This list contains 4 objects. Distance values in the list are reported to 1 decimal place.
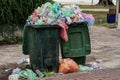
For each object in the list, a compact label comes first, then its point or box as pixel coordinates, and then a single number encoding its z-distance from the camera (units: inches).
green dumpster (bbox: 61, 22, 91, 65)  340.2
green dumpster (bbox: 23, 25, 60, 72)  321.4
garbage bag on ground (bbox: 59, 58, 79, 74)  329.0
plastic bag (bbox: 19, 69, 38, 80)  313.3
